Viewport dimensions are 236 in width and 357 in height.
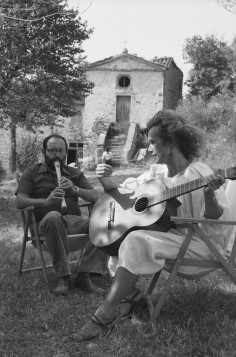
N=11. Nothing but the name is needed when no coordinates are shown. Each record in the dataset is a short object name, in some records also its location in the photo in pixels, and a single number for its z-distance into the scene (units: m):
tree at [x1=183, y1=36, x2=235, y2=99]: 28.34
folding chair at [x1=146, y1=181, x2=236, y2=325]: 2.60
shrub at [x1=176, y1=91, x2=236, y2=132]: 18.09
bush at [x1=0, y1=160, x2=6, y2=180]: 17.05
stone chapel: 26.66
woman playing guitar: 2.54
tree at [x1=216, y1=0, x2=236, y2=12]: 12.11
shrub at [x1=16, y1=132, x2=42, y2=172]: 21.50
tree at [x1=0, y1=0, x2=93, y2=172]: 12.47
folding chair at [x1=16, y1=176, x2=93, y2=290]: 3.60
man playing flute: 3.48
